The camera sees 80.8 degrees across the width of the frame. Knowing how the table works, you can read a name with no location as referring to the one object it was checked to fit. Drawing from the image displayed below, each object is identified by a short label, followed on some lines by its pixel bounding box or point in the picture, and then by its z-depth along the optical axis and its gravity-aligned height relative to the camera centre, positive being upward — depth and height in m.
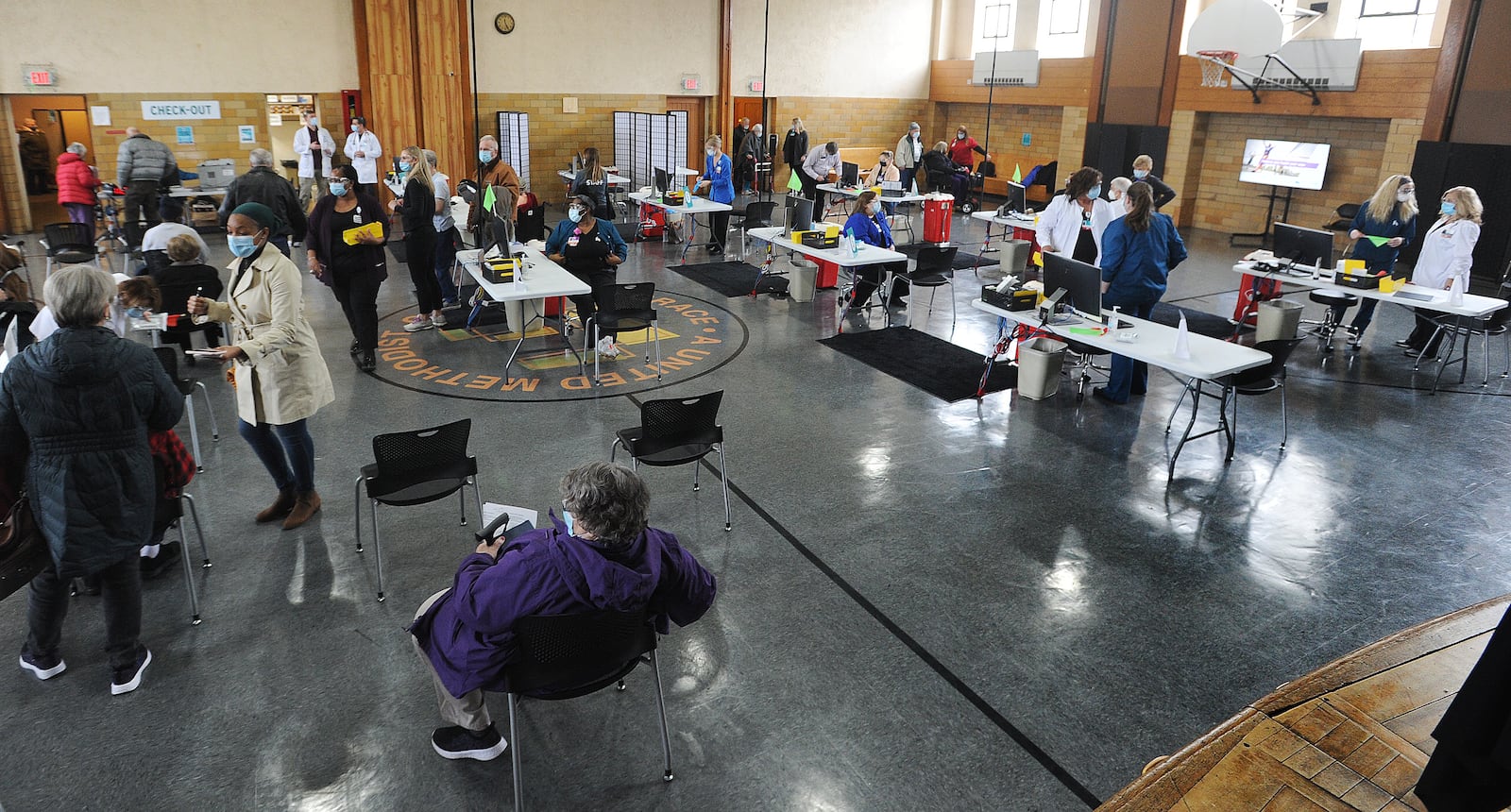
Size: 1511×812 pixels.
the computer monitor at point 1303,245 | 7.63 -0.57
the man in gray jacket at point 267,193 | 8.37 -0.51
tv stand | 13.70 -0.63
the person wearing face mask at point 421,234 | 7.51 -0.75
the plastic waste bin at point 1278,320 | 7.71 -1.19
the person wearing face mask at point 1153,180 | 9.00 -0.08
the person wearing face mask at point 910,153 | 15.34 +0.17
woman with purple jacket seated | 2.50 -1.21
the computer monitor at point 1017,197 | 11.20 -0.36
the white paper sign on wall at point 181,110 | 12.64 +0.33
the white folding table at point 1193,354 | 5.21 -1.06
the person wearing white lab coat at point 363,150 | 13.15 -0.13
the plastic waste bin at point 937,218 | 12.77 -0.75
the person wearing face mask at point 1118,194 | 8.55 -0.21
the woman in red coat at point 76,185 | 10.19 -0.62
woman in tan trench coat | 4.11 -0.91
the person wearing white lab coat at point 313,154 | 12.93 -0.21
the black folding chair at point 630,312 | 6.61 -1.16
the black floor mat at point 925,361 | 7.02 -1.62
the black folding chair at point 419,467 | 3.88 -1.42
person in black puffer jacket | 2.97 -1.04
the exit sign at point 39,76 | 11.62 +0.66
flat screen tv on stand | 13.28 +0.18
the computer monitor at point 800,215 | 9.28 -0.57
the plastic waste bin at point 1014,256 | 11.00 -1.05
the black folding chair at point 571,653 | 2.52 -1.44
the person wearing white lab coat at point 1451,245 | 7.18 -0.47
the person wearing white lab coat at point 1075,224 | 8.30 -0.50
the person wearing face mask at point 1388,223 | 7.59 -0.34
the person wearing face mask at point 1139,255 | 6.19 -0.56
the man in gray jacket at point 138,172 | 10.71 -0.46
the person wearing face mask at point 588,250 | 7.21 -0.78
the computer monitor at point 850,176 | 14.69 -0.23
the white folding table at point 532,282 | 6.49 -0.99
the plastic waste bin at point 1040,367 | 6.58 -1.43
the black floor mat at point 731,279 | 9.80 -1.39
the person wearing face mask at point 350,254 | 6.28 -0.79
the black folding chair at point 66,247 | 8.37 -1.11
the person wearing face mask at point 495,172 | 9.20 -0.27
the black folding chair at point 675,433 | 4.38 -1.38
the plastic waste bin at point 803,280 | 9.48 -1.25
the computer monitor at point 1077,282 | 5.76 -0.72
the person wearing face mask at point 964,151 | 16.50 +0.26
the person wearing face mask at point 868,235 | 8.71 -0.71
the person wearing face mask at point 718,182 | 12.07 -0.37
